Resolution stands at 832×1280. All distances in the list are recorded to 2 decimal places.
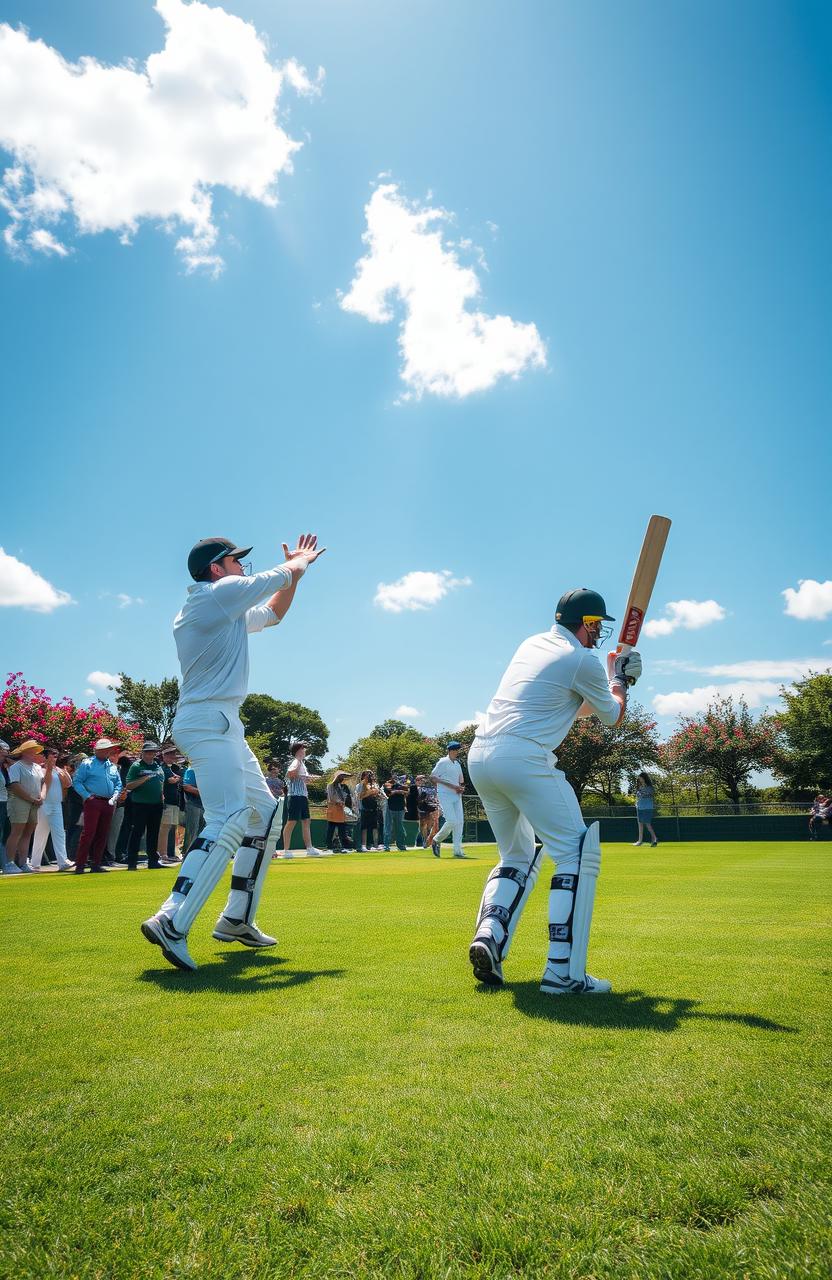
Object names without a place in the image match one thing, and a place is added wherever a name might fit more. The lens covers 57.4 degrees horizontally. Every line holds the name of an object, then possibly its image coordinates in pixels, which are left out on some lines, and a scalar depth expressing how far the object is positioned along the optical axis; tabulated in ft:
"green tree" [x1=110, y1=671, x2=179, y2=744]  195.93
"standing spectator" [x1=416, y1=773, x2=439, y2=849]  82.74
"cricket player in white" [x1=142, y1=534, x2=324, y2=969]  16.93
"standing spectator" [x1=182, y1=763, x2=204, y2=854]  50.39
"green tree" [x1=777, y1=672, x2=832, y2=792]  159.02
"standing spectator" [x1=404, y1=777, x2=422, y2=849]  82.07
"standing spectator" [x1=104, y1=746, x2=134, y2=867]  53.18
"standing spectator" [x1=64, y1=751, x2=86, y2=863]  55.83
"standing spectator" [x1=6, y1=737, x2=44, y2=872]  44.17
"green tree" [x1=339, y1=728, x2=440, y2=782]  287.69
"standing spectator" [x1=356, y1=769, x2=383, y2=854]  74.52
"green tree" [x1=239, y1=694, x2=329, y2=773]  314.96
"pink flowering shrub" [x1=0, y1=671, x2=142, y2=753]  96.73
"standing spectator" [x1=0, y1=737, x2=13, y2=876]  43.88
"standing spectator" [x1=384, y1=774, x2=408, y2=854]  78.28
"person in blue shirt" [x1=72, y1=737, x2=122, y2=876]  43.19
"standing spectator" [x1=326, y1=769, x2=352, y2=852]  67.26
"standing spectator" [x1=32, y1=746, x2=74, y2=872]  49.39
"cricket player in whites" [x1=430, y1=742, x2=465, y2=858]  61.62
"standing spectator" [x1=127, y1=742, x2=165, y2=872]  45.06
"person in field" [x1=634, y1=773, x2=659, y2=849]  81.30
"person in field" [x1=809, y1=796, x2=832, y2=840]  92.58
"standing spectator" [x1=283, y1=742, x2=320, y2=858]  60.29
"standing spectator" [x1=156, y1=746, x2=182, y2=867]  52.70
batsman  14.44
